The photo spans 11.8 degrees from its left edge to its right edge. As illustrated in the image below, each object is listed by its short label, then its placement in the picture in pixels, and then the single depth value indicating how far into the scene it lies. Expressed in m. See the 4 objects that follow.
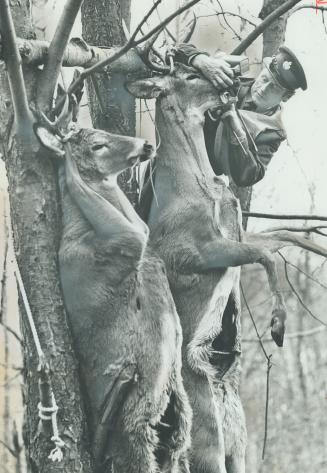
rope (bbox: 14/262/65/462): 5.45
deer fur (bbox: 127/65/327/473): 6.92
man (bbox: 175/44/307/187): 7.51
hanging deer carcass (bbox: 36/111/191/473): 6.10
